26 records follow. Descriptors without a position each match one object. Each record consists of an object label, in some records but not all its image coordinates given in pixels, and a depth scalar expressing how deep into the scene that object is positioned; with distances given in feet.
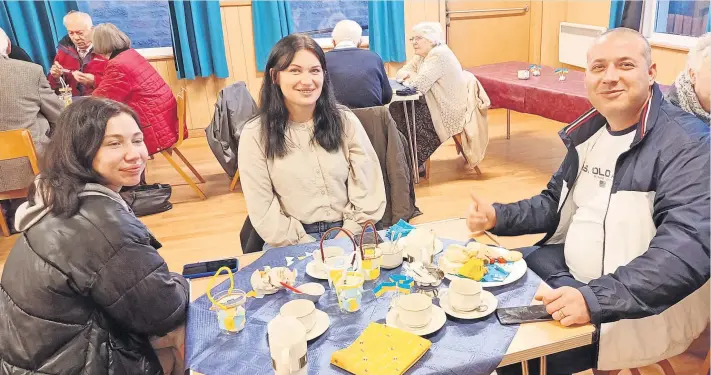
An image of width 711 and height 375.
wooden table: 3.87
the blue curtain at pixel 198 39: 17.40
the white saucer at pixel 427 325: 4.08
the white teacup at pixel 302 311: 4.13
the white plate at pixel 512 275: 4.66
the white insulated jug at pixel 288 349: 3.57
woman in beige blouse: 6.49
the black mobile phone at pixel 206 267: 5.26
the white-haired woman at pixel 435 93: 13.15
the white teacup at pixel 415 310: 4.09
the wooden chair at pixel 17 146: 10.74
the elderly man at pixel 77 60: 14.46
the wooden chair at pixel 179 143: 13.14
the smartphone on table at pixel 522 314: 4.15
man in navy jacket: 4.29
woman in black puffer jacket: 4.31
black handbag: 12.89
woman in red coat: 12.46
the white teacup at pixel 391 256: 5.07
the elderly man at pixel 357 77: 11.50
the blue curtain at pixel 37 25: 16.17
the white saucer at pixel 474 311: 4.23
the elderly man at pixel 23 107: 11.04
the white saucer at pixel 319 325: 4.10
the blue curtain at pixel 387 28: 18.92
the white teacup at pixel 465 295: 4.25
